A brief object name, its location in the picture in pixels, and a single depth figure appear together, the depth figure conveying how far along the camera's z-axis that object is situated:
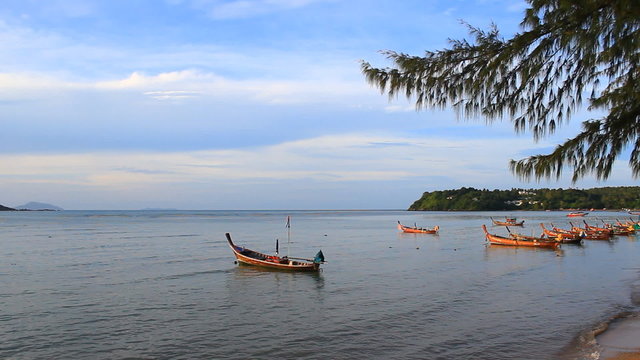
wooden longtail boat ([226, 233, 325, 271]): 29.34
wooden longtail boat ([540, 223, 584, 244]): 49.34
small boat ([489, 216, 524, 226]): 94.22
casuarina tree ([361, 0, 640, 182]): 6.99
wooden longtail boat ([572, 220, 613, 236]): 57.78
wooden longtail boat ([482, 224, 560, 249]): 44.71
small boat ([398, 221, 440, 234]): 69.31
